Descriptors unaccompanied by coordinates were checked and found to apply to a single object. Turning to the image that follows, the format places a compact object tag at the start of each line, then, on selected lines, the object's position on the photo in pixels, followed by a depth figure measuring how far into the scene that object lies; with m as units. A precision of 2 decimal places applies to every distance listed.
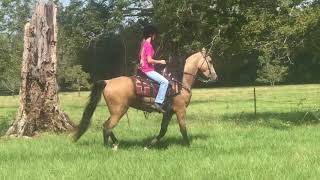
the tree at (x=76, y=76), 58.71
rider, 12.04
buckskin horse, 12.30
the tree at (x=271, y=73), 66.62
